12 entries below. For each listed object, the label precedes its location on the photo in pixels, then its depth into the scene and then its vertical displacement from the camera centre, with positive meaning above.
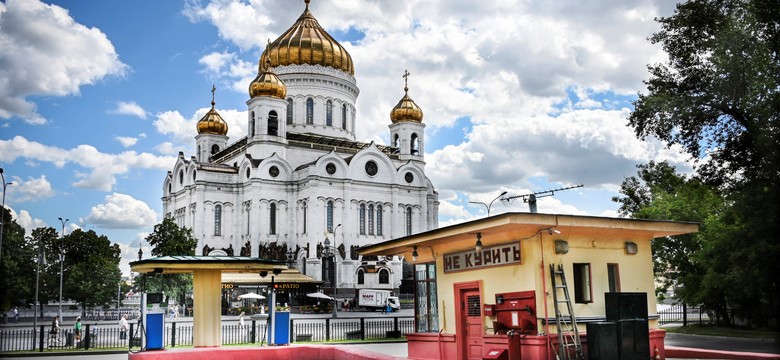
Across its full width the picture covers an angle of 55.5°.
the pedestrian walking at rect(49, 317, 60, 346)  29.65 -1.84
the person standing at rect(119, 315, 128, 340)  29.28 -1.68
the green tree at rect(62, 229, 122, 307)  65.50 +0.53
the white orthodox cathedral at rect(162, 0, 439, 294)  63.62 +8.85
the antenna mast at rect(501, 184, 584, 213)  16.66 +1.70
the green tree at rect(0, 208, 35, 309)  49.62 +1.48
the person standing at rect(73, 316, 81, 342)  29.01 -1.74
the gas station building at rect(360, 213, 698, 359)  13.45 -0.17
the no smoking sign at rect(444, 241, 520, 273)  14.43 +0.40
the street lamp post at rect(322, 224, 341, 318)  51.73 +2.27
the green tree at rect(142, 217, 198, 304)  50.19 +2.39
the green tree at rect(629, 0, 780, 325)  21.53 +5.08
